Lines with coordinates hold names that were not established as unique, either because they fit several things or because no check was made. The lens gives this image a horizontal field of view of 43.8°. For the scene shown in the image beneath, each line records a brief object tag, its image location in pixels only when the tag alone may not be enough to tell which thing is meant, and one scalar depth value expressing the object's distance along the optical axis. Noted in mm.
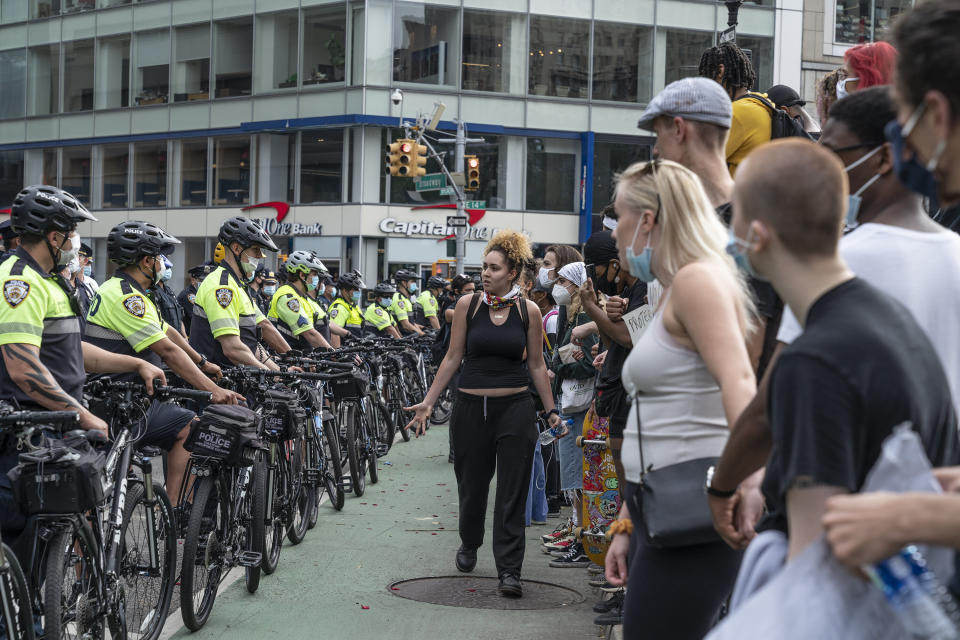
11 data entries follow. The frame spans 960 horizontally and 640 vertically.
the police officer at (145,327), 7602
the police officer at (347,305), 20453
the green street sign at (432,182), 28766
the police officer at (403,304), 23750
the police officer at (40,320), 5395
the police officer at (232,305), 9328
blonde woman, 3230
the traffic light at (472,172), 28453
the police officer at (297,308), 13789
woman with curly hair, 7973
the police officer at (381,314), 22734
